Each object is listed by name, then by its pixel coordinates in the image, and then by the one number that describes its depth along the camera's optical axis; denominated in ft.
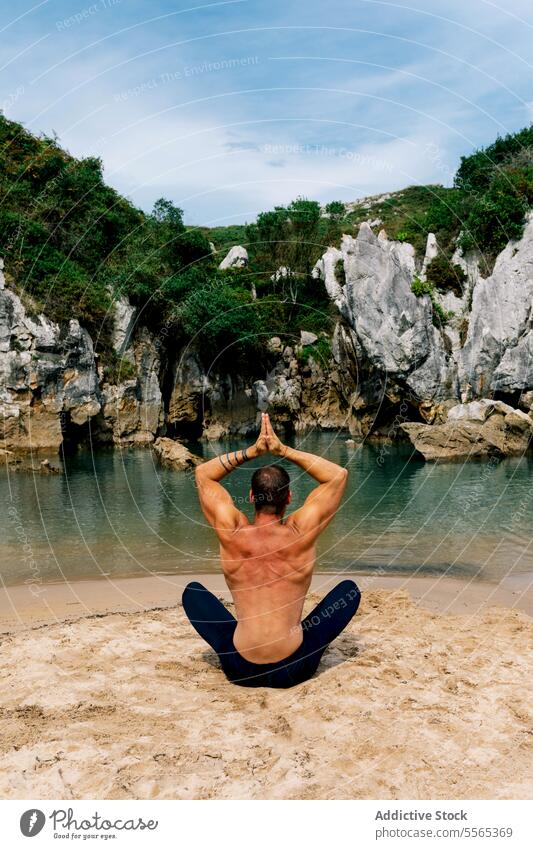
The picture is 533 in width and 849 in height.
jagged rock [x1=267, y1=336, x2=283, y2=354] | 149.59
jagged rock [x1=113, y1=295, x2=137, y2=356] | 127.65
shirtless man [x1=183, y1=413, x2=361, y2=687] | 15.74
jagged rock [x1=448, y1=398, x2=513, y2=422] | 94.12
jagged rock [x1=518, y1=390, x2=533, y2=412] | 99.91
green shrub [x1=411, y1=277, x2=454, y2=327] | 116.47
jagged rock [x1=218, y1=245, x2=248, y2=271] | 158.40
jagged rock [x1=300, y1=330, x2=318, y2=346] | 156.15
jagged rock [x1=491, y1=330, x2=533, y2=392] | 101.66
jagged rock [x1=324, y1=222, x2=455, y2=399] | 115.65
